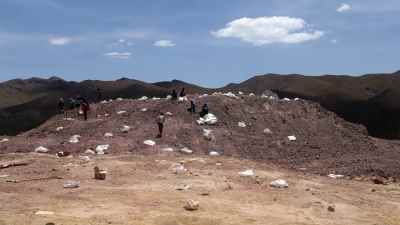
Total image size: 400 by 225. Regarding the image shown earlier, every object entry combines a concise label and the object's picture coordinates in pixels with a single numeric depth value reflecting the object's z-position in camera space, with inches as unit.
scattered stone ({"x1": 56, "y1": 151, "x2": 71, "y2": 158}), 968.9
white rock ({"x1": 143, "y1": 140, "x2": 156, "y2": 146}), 1092.6
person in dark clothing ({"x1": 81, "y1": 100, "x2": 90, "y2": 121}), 1274.6
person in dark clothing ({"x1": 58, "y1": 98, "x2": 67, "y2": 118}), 1387.8
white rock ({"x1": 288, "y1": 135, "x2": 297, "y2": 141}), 1256.4
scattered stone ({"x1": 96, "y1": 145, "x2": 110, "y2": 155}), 1029.8
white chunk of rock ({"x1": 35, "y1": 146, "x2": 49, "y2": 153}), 1046.4
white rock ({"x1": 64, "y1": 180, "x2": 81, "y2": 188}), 649.4
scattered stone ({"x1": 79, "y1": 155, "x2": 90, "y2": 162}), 868.5
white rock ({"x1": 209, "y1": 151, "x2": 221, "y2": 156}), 1080.3
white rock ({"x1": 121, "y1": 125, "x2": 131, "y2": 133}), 1171.1
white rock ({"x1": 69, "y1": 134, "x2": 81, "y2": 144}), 1106.1
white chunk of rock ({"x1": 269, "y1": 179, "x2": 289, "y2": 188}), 729.0
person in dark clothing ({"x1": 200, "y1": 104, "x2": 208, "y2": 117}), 1271.5
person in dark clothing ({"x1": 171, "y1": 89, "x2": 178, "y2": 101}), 1346.5
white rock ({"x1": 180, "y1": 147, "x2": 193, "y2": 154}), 1079.4
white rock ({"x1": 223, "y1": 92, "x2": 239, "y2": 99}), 1413.6
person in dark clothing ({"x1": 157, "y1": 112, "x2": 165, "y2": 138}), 1133.3
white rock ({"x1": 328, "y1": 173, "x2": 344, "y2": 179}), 966.9
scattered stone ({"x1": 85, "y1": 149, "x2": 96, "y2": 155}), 1008.2
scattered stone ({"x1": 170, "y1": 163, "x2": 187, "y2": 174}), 783.7
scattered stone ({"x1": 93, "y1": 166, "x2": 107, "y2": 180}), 714.2
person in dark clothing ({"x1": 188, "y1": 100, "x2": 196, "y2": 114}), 1283.2
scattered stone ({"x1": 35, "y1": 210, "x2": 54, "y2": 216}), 510.0
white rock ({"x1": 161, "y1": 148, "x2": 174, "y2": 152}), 1064.2
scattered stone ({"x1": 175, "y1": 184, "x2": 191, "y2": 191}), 669.5
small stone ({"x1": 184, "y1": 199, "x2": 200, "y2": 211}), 560.7
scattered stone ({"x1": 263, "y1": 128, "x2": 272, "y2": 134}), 1268.5
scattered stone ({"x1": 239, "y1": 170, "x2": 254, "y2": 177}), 793.6
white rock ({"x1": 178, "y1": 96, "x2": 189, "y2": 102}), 1341.5
